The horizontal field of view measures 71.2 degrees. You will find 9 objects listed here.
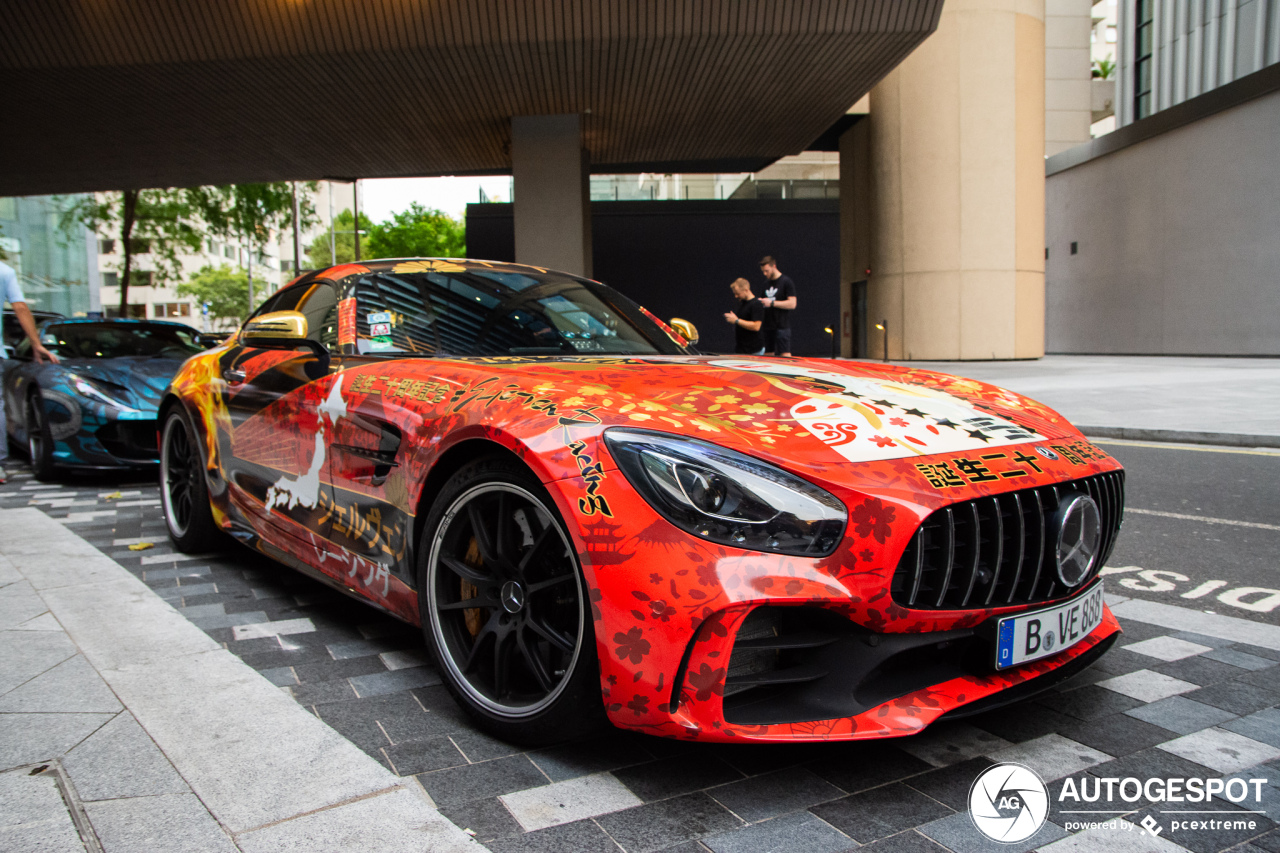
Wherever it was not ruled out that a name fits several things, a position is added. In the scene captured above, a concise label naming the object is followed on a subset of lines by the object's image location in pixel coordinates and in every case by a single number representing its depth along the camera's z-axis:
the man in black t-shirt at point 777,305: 9.95
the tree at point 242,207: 27.91
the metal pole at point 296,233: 32.46
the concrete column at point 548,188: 19.52
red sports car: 1.83
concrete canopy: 14.78
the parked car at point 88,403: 6.70
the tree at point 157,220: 26.97
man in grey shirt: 6.24
